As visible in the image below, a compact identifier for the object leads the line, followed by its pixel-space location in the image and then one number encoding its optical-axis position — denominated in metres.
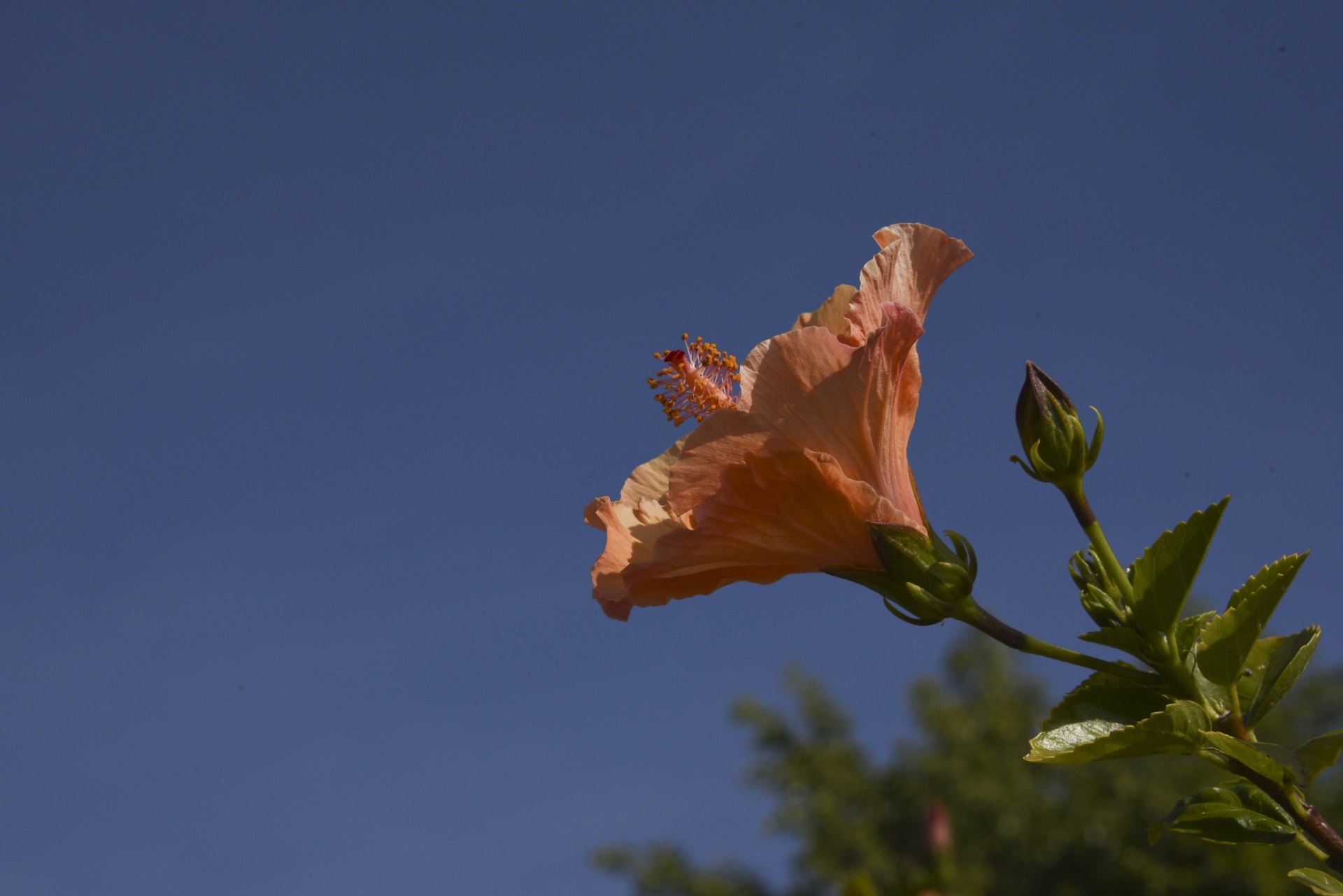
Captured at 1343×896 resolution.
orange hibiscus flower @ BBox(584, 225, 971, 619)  0.73
